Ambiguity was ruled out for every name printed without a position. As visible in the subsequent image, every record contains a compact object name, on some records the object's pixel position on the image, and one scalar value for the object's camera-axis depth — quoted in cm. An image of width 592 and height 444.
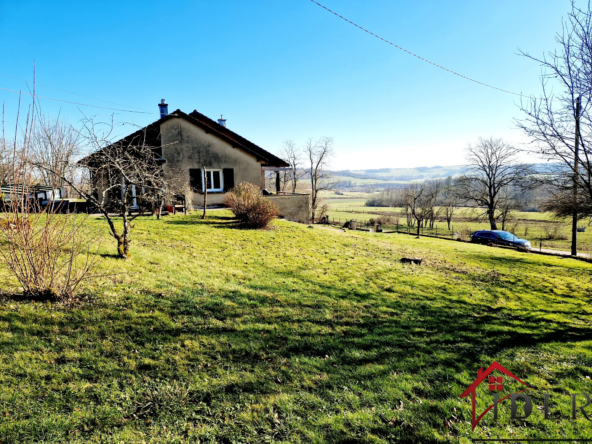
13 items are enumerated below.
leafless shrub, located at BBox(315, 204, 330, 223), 4424
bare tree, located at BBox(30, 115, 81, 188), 498
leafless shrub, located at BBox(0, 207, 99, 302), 507
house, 1903
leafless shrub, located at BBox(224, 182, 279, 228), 1453
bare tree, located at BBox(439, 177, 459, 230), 3922
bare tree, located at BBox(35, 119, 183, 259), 691
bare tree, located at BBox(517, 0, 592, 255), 598
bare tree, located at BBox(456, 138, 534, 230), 3612
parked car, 2361
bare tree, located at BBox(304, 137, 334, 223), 4606
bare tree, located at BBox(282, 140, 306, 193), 4788
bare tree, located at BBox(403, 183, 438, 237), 2835
